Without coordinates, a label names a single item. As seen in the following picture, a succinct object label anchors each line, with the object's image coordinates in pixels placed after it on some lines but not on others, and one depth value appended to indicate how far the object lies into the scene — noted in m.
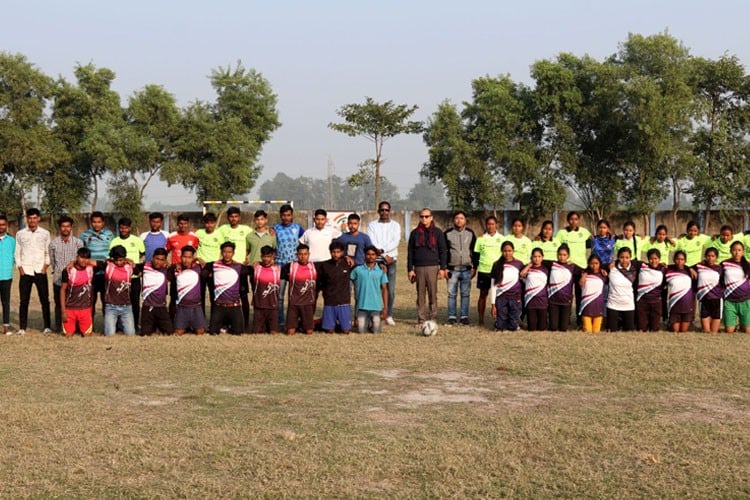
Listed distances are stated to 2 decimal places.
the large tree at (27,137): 36.19
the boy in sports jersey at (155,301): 11.11
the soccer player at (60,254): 11.26
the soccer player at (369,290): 11.30
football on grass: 10.85
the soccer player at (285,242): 11.65
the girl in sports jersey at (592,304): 11.43
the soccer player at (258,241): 11.66
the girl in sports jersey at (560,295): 11.46
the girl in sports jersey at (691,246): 12.17
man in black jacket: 11.89
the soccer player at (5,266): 11.18
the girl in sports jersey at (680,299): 11.40
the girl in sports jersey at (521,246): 12.02
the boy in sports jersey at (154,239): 11.59
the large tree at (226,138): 39.06
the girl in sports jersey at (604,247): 12.02
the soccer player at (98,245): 11.41
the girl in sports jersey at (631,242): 12.01
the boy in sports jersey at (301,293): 11.30
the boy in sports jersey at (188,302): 11.13
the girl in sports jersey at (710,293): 11.37
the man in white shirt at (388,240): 12.16
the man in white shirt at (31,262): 11.23
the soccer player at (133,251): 11.33
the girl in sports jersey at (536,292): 11.50
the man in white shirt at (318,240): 11.77
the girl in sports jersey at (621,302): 11.44
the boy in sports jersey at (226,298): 11.21
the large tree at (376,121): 39.97
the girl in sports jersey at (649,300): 11.46
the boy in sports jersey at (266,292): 11.27
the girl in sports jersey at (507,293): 11.47
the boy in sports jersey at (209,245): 11.62
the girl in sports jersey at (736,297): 11.29
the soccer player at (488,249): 11.98
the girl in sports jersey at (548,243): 11.93
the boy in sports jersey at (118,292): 11.05
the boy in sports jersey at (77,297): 11.08
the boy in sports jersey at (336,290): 11.41
